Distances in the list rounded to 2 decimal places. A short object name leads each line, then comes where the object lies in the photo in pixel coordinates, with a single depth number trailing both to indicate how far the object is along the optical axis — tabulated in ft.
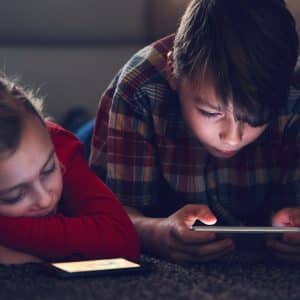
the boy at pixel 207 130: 4.67
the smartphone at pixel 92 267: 4.18
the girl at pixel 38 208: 4.44
